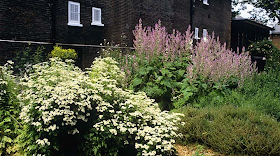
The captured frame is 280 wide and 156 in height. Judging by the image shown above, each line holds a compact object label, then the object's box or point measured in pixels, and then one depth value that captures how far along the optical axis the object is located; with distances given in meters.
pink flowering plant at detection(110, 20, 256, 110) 5.31
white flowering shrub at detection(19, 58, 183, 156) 3.08
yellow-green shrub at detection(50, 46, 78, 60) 9.83
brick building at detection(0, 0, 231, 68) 10.57
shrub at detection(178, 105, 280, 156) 3.52
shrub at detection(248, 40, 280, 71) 17.97
